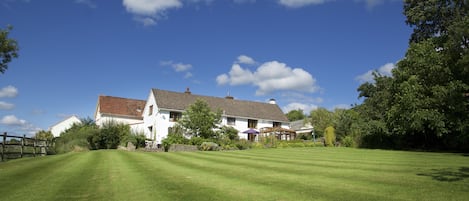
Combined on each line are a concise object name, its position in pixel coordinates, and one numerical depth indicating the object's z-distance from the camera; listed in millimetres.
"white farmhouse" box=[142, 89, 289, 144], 41938
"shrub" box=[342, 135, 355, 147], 31656
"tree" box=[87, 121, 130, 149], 33062
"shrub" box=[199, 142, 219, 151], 28578
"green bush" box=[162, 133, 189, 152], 30762
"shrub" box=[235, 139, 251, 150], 31641
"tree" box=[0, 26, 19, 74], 22766
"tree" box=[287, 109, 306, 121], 102375
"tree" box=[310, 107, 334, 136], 53931
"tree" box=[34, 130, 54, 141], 46778
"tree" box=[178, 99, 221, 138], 35438
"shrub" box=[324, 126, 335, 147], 34684
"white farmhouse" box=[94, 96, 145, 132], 48031
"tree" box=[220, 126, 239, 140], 38531
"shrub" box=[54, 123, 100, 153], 29125
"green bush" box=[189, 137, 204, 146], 31188
